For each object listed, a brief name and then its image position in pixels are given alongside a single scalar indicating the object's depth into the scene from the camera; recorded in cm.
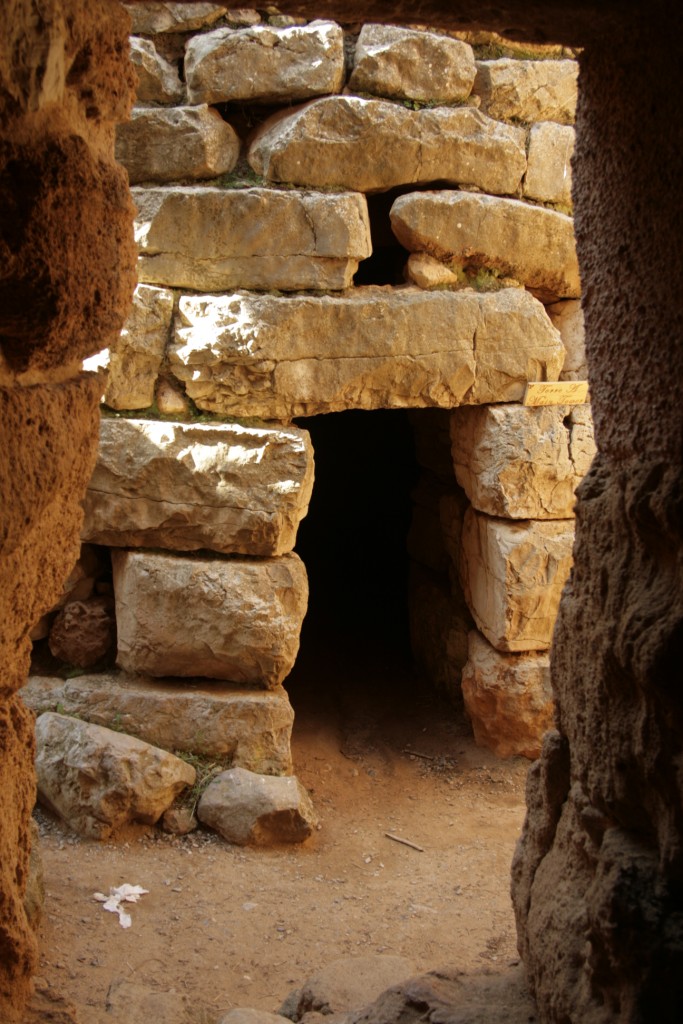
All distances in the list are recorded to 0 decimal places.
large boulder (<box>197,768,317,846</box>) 431
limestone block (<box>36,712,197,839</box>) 419
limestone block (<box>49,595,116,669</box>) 467
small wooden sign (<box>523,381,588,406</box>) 483
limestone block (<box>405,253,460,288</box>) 468
